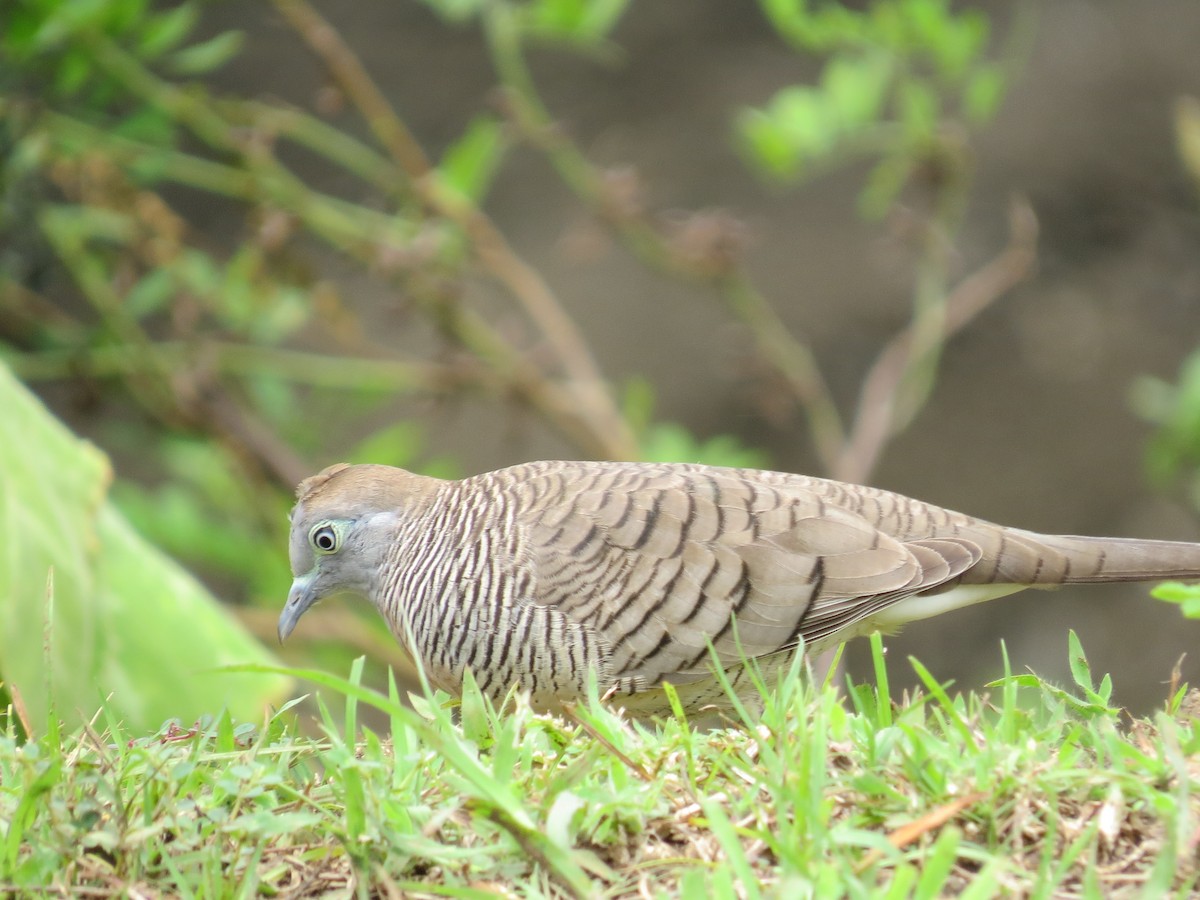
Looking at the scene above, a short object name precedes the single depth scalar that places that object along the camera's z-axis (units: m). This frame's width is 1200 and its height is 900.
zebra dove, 6.07
